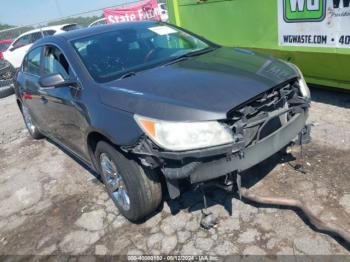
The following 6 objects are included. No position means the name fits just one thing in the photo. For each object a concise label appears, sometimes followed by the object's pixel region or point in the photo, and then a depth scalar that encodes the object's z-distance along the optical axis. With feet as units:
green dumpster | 14.87
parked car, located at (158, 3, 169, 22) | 53.85
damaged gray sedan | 8.38
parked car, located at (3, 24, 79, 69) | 47.01
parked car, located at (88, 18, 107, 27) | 59.09
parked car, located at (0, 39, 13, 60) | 54.10
